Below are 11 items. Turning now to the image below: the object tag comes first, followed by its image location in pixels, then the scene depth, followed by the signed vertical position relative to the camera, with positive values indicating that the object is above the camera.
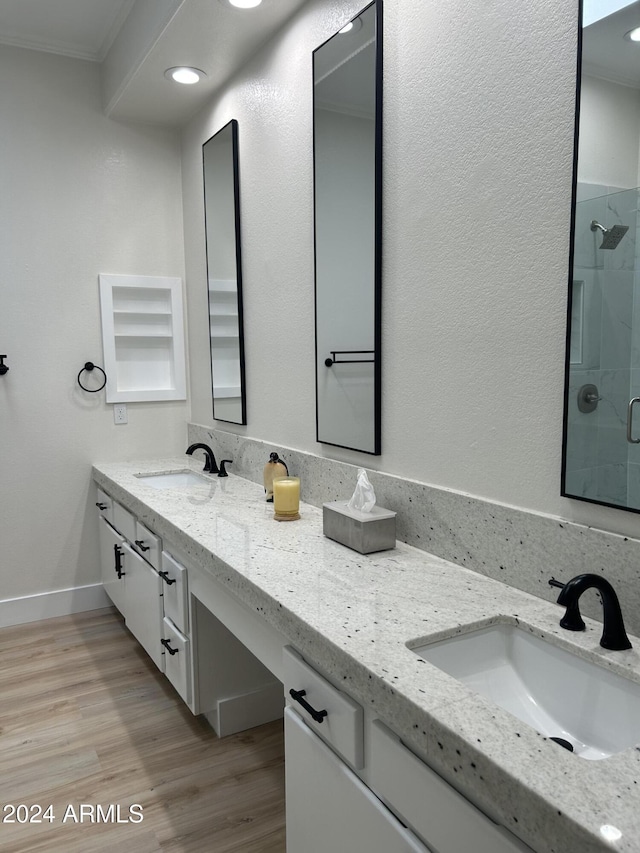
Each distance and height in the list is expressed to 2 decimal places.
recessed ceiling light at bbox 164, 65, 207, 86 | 2.67 +1.18
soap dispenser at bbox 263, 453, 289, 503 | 2.32 -0.44
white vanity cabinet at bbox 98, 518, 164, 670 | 2.43 -1.01
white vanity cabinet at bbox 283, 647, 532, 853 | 0.90 -0.72
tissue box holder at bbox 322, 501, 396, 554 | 1.68 -0.48
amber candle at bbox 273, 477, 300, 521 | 2.05 -0.48
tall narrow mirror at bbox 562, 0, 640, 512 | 1.13 +0.14
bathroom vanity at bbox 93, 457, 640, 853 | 0.80 -0.56
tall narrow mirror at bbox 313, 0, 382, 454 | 1.85 +0.37
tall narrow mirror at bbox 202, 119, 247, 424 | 2.79 +0.36
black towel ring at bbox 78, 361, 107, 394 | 3.22 -0.08
